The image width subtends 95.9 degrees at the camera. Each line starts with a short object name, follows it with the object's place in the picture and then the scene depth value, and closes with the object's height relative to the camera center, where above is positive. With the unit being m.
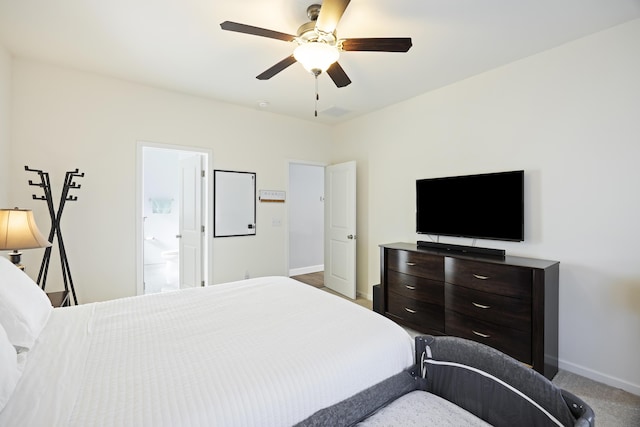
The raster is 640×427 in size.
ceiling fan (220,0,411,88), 1.80 +1.14
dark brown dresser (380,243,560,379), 2.24 -0.79
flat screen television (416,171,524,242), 2.70 +0.07
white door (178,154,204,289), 3.91 -0.17
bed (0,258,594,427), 0.97 -0.63
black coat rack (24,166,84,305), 2.66 -0.06
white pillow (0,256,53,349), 1.24 -0.47
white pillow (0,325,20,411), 0.92 -0.55
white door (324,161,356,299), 4.36 -0.27
